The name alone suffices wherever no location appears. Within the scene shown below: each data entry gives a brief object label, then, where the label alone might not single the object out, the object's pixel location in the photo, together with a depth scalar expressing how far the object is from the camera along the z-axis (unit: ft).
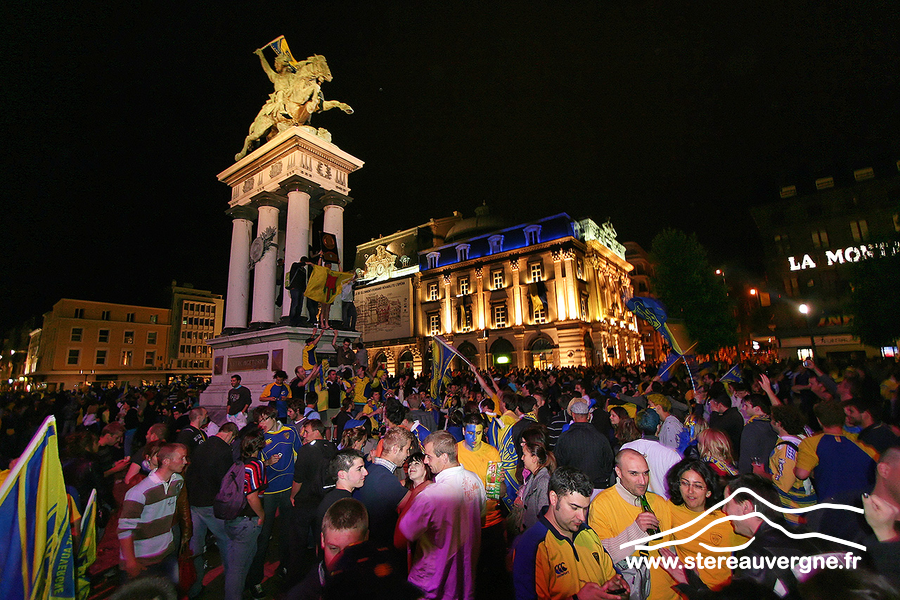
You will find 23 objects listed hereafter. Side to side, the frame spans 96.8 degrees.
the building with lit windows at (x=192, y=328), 218.38
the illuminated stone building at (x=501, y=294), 135.54
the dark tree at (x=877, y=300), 75.10
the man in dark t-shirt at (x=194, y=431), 17.58
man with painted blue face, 13.80
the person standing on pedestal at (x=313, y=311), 51.93
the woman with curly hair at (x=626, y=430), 17.03
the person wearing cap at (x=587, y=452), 15.80
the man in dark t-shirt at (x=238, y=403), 23.45
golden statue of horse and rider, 60.29
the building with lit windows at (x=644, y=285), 192.88
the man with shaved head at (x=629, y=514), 9.06
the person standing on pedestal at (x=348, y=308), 53.78
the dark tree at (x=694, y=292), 107.76
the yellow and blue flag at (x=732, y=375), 34.80
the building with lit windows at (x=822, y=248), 115.24
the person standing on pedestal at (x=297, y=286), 50.16
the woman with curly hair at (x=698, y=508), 8.84
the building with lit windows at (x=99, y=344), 187.32
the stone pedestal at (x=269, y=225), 51.44
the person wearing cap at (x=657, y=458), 13.16
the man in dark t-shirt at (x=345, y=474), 11.36
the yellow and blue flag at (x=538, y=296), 136.67
